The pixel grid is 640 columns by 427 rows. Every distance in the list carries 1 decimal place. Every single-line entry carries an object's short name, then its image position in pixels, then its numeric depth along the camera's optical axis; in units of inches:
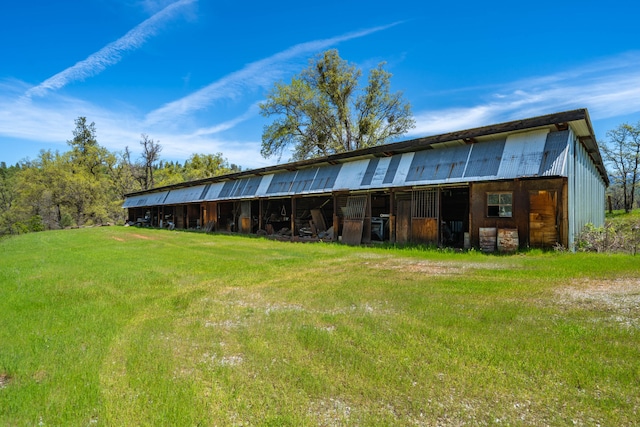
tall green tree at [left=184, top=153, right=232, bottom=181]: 2313.4
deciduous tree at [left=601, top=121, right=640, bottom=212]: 1457.9
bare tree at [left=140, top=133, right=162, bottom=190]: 2118.6
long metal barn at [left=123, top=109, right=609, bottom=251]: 451.8
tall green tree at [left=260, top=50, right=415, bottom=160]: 1502.2
